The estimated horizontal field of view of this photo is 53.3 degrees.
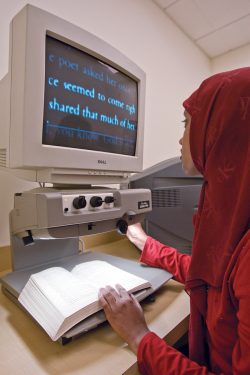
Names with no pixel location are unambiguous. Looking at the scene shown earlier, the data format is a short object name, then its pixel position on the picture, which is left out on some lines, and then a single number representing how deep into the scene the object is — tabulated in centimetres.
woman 50
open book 52
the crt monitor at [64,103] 56
